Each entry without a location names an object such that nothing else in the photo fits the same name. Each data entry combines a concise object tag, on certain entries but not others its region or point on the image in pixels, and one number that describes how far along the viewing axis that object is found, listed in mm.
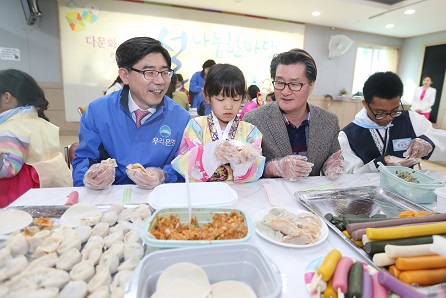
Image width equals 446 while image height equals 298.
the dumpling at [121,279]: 839
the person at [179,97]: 5084
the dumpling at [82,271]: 871
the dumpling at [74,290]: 803
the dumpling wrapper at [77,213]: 1180
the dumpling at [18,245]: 949
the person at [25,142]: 1972
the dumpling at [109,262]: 916
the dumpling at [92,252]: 958
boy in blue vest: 2250
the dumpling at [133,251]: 964
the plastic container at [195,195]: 1330
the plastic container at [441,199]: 1348
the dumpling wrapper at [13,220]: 1087
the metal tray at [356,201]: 1473
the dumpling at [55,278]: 836
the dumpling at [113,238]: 1045
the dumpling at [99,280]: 836
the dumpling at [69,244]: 992
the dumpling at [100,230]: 1109
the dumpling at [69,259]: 924
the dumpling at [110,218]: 1196
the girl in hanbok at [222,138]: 1656
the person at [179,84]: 6652
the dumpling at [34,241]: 1008
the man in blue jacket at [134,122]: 1898
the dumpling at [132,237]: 1042
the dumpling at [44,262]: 908
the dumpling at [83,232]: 1075
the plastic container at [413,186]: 1539
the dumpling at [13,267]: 851
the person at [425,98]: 8633
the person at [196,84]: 6617
